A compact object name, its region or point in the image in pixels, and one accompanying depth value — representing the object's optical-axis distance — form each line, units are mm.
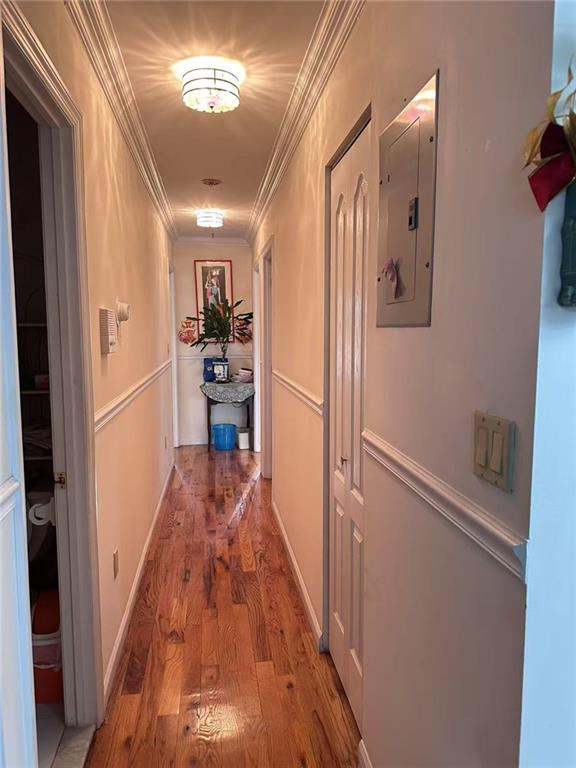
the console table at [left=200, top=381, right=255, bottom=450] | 5723
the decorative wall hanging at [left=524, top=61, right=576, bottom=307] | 656
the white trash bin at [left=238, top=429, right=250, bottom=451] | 5992
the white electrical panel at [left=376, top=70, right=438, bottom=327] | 1079
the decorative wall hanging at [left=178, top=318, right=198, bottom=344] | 6043
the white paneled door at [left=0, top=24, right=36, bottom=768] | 1013
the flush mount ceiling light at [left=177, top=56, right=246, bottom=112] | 1993
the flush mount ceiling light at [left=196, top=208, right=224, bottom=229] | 4391
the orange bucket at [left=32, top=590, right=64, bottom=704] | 1869
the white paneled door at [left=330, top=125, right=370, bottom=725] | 1756
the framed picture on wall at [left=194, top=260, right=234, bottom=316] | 5992
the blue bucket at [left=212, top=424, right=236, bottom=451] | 5945
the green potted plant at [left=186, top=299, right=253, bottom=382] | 5844
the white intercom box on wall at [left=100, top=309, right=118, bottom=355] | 2035
